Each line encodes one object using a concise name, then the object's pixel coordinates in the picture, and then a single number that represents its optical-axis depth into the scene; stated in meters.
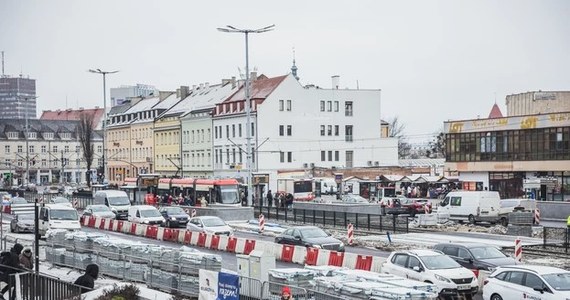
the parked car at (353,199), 65.73
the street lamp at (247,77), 56.31
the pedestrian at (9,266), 22.34
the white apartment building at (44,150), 148.88
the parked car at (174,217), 51.81
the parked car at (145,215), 50.72
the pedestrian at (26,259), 25.07
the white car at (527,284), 20.03
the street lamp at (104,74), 80.19
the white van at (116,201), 59.19
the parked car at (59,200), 66.25
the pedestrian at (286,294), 17.55
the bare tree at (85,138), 117.00
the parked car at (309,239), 34.94
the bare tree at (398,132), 164.81
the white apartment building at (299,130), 91.25
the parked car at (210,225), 43.56
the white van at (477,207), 50.31
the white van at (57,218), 44.41
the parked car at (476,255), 26.52
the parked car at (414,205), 60.18
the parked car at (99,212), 55.22
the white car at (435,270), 23.30
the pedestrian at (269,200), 63.71
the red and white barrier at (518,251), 30.12
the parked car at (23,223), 48.05
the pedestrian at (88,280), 19.83
